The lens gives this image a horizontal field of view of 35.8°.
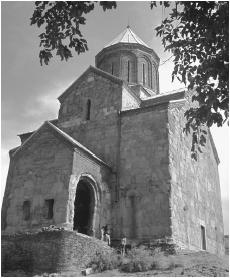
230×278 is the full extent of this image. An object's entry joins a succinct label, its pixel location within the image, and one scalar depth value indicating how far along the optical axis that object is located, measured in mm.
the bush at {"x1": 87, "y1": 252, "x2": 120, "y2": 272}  10015
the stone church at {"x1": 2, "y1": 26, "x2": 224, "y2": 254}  12703
